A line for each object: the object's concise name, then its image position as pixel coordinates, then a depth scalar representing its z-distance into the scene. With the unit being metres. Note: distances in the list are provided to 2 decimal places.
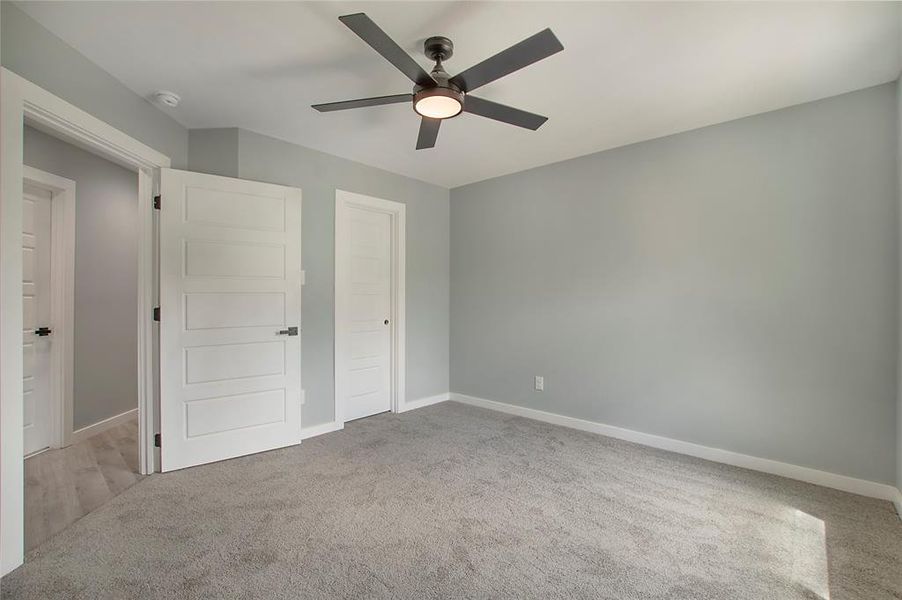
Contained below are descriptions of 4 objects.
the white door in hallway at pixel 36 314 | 3.08
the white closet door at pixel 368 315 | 3.93
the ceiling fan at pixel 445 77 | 1.58
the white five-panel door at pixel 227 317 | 2.72
